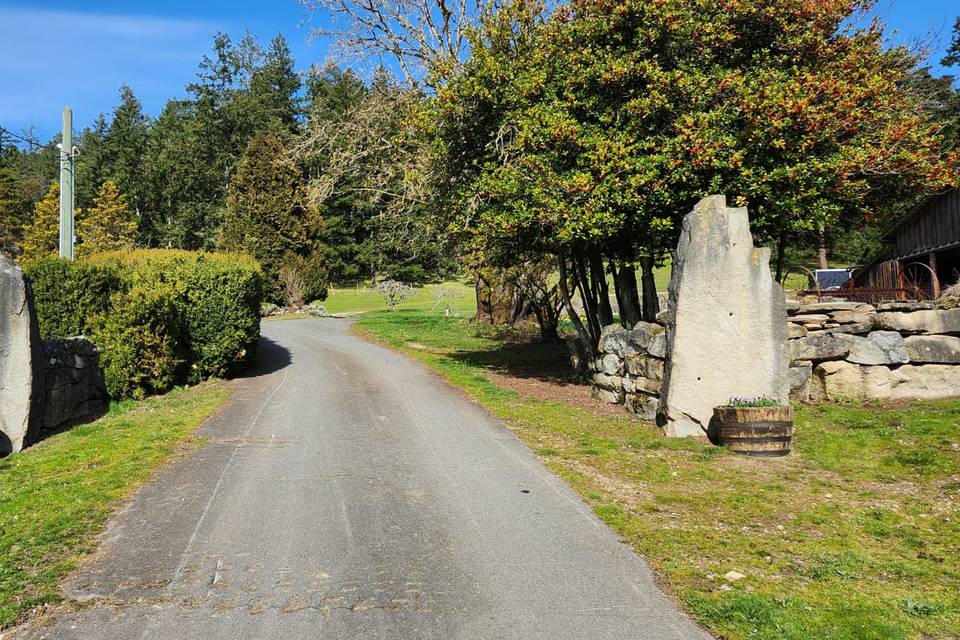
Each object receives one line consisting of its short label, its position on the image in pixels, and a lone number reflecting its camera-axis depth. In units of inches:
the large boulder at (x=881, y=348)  428.5
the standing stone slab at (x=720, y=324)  343.3
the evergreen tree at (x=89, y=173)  2490.2
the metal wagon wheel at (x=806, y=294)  639.4
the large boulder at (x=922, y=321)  426.3
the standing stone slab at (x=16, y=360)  351.6
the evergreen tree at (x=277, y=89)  2388.0
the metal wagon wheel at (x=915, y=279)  695.1
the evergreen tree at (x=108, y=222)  1914.1
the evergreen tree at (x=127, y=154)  2463.1
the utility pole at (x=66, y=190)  570.3
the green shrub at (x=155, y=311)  461.4
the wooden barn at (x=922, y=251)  746.2
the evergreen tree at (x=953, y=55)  1372.3
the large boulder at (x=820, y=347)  433.4
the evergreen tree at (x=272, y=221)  1640.0
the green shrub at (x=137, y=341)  461.1
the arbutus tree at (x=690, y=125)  404.6
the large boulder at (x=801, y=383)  435.5
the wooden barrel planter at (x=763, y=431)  313.0
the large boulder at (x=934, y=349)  422.9
